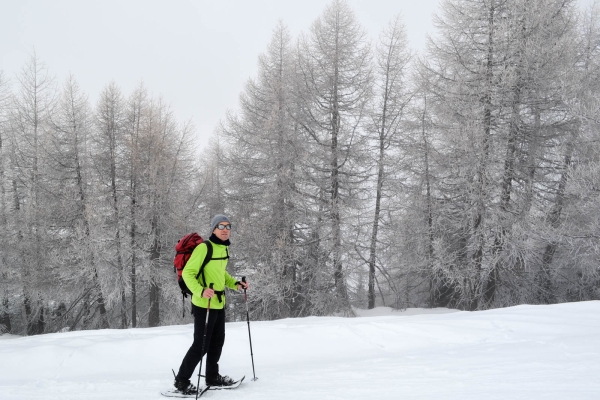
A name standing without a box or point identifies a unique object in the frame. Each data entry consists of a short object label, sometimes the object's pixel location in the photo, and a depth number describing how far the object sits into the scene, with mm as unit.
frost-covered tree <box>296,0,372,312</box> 14828
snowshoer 4188
